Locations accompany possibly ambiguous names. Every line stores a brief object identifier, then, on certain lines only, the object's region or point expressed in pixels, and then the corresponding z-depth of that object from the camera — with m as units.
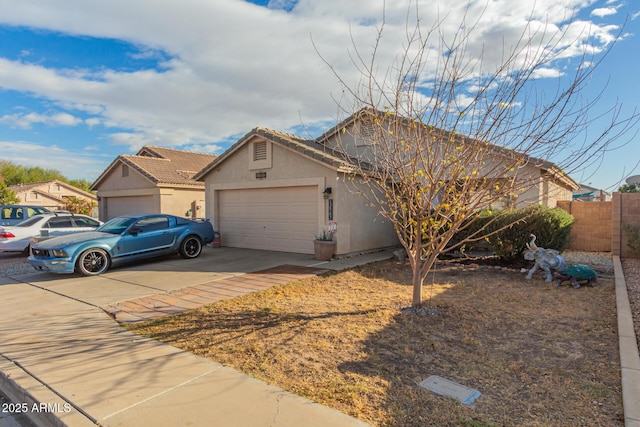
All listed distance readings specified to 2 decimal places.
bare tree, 5.09
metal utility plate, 3.32
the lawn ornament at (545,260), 7.82
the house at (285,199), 11.06
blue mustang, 8.60
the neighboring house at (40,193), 40.59
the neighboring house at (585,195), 19.09
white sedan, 12.18
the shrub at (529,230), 9.10
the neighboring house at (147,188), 17.80
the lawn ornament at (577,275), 7.45
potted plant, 10.55
